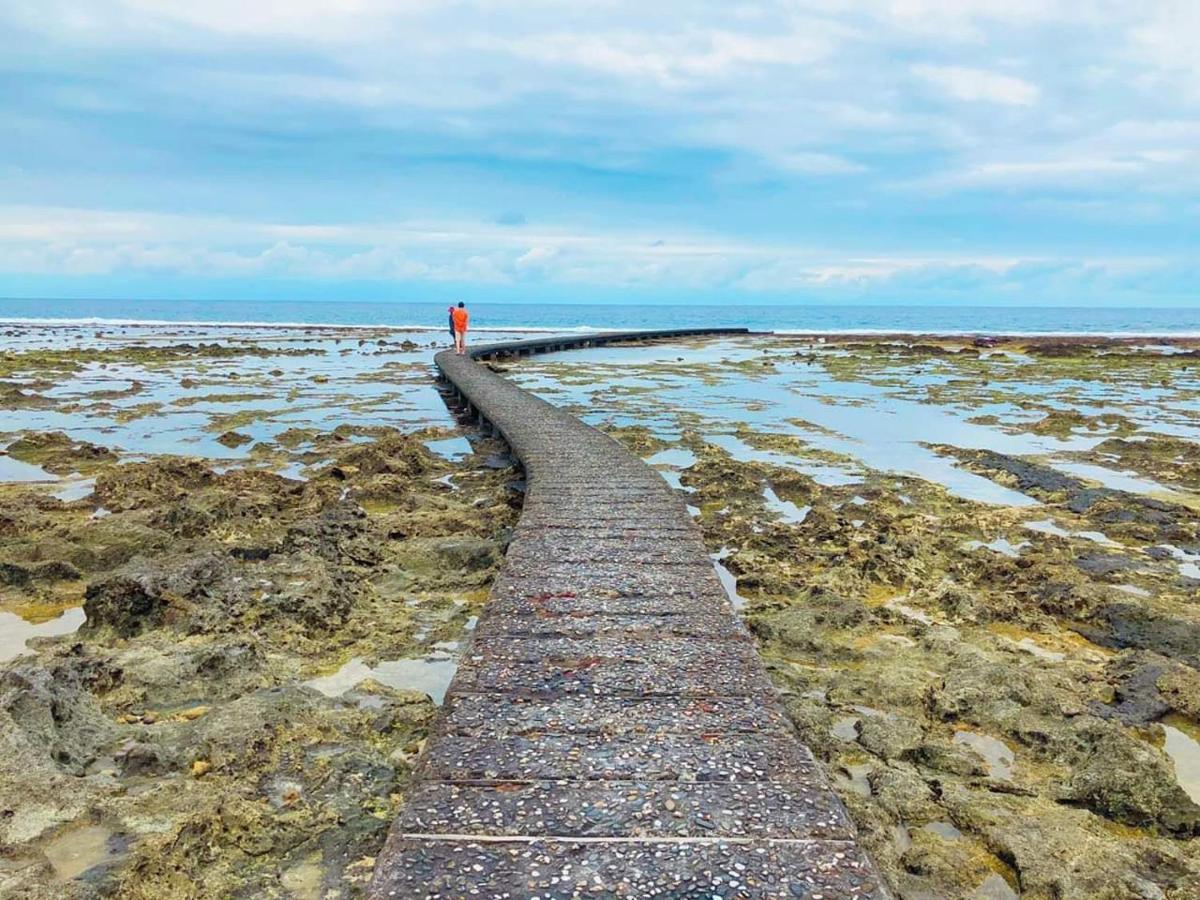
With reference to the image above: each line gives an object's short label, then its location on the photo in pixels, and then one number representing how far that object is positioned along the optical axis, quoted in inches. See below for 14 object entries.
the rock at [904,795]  189.2
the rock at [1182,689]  234.8
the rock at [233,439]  636.1
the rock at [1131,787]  188.2
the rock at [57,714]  201.8
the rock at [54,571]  326.6
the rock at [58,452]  540.4
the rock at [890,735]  215.5
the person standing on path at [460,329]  1396.4
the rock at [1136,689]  235.0
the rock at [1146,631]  277.3
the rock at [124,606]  280.7
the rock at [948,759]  208.4
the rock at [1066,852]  165.9
